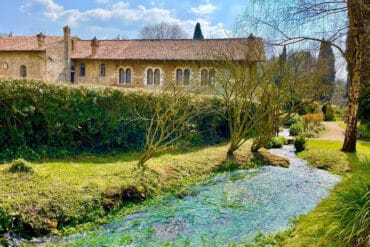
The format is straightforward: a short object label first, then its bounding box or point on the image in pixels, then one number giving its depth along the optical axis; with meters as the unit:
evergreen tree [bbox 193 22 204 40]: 46.72
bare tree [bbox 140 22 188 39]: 54.81
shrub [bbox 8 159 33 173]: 7.24
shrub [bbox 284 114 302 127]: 28.02
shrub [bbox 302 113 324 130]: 24.97
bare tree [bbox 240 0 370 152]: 7.09
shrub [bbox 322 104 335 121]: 36.97
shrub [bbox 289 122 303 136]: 21.56
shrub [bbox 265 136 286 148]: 17.03
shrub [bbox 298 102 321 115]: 32.66
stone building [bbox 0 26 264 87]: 31.73
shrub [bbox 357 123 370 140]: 21.06
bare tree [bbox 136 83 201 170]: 9.20
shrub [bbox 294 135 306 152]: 15.86
